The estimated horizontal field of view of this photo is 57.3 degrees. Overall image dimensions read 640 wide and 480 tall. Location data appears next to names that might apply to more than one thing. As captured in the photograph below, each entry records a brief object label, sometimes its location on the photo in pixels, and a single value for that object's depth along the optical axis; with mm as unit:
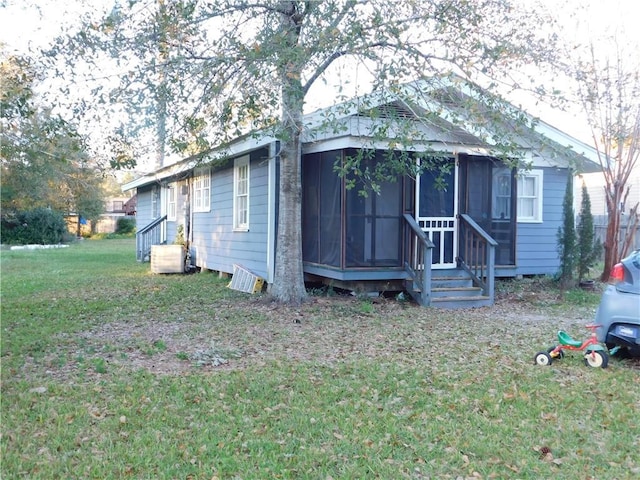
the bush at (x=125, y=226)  44784
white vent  11288
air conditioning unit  15219
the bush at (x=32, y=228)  30000
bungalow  9336
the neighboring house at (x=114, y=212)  46188
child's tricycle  5656
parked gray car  5250
